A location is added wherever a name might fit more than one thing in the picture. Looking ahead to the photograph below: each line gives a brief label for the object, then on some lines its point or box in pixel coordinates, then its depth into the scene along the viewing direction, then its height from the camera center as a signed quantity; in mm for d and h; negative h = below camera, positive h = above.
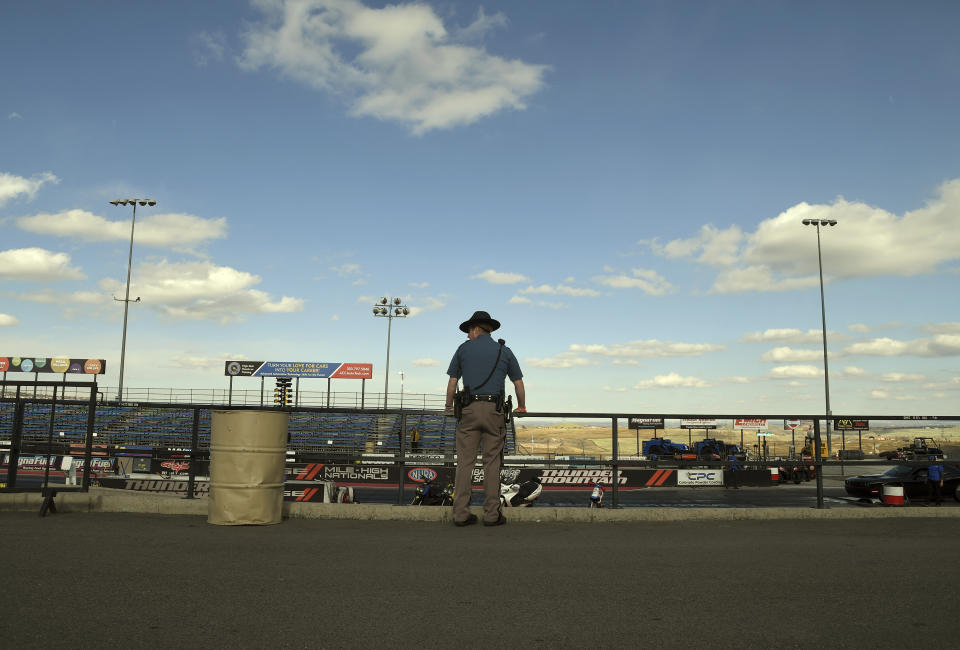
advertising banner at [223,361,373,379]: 60969 +3339
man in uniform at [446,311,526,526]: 6828 -48
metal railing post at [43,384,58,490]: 7620 -470
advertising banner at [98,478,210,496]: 19750 -2325
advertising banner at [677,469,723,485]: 18867 -1844
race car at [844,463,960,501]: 17891 -1759
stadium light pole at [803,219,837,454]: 39562 +5815
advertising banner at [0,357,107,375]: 62375 +3394
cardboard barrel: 6641 -587
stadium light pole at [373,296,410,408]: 50062 +7100
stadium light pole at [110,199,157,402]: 48688 +7814
